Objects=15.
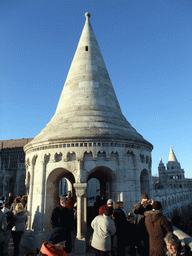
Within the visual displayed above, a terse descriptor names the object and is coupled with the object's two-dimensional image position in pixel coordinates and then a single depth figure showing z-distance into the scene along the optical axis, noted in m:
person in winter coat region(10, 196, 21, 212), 6.27
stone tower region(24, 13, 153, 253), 6.76
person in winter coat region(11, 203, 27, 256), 5.08
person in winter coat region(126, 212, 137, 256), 4.35
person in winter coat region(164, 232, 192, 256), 2.43
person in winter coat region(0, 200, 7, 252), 4.10
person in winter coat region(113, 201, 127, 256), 4.22
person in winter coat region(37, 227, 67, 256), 2.21
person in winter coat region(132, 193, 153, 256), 4.20
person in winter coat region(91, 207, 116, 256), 3.60
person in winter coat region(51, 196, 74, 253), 4.26
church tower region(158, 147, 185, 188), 41.16
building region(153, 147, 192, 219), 33.31
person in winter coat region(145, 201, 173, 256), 3.10
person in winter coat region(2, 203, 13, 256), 4.91
